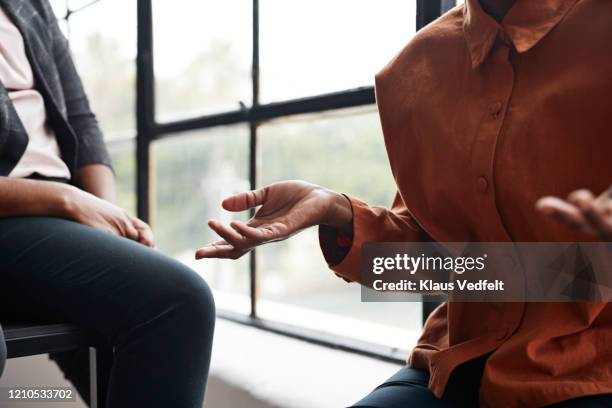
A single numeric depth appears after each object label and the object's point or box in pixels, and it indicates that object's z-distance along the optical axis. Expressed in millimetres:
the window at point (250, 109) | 1550
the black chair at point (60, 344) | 977
